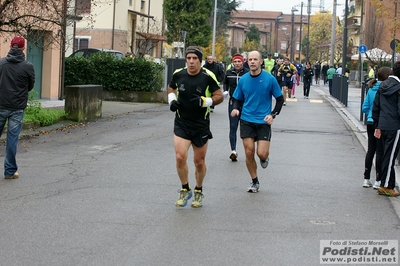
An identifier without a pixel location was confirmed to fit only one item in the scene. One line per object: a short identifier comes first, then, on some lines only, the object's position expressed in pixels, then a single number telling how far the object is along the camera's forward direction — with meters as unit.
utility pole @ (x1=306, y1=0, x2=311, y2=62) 84.36
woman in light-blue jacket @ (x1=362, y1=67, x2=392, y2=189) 10.02
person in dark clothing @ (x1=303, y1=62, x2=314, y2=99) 33.97
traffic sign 44.19
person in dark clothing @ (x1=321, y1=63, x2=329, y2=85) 60.98
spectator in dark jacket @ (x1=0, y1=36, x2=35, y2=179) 10.37
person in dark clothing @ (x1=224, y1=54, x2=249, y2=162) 12.51
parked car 31.78
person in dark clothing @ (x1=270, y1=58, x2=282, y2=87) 27.44
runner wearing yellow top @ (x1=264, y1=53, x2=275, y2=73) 27.17
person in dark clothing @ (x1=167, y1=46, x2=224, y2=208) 8.40
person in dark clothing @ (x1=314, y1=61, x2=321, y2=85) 57.99
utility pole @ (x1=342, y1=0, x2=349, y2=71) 41.47
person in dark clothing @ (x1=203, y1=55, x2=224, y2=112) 18.86
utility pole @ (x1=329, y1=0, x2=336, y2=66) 55.31
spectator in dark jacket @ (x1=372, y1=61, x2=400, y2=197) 9.59
